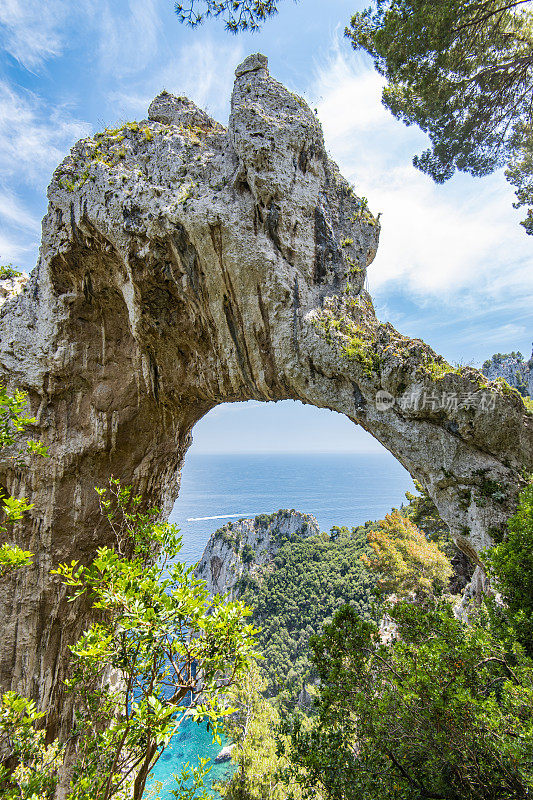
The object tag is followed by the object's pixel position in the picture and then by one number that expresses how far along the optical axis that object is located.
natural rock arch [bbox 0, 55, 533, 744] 7.44
